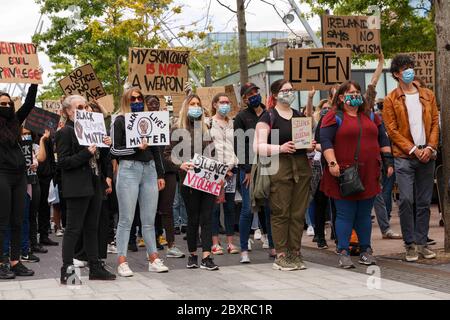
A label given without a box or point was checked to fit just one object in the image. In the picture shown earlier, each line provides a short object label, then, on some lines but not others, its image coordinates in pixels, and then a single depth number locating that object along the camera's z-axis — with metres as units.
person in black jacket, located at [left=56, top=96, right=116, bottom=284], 8.20
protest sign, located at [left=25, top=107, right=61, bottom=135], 11.17
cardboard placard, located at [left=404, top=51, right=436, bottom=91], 13.05
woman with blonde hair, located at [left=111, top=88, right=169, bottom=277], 8.90
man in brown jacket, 9.59
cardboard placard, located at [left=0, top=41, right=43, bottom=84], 10.43
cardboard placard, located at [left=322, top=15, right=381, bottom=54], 11.91
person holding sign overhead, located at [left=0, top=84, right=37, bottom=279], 8.77
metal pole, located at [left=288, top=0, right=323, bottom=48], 23.48
